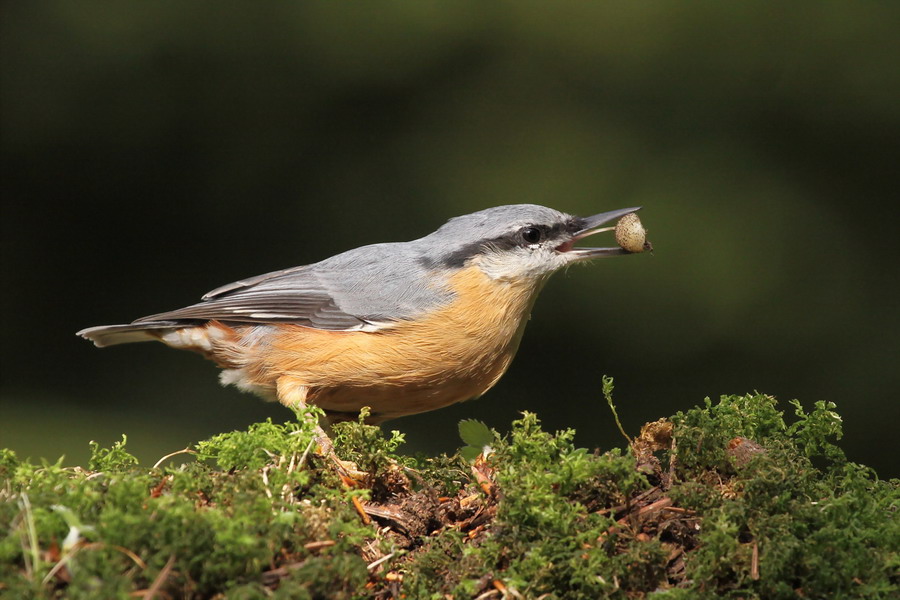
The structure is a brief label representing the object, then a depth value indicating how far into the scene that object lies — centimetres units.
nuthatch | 367
